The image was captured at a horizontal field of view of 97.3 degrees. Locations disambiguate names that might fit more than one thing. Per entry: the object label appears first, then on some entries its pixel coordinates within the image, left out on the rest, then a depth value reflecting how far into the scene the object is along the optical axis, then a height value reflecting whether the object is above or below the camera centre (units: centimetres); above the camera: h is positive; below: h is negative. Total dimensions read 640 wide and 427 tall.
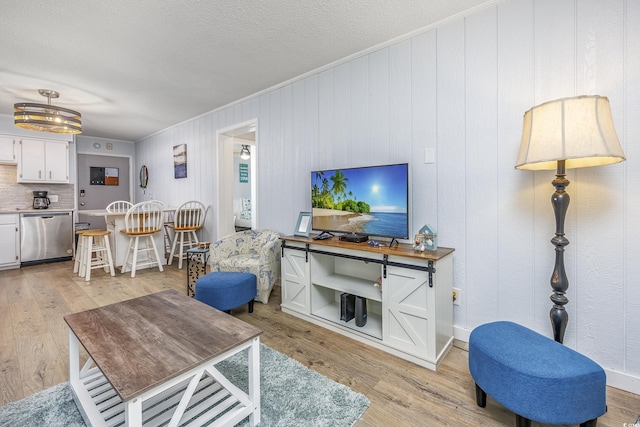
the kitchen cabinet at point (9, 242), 436 -48
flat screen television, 218 +6
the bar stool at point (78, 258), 407 -71
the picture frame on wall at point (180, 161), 499 +89
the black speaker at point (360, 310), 225 -82
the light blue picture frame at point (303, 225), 288 -17
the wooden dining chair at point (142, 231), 391 -30
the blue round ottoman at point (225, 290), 245 -72
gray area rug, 139 -104
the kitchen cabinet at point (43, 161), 474 +88
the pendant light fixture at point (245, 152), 608 +124
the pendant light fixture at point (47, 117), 302 +104
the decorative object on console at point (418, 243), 203 -26
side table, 299 -90
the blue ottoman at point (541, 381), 117 -75
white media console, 185 -65
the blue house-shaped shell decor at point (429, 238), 205 -22
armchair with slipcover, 289 -52
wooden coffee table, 110 -63
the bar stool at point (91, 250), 372 -59
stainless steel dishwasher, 457 -44
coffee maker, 497 +19
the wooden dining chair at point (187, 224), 432 -24
